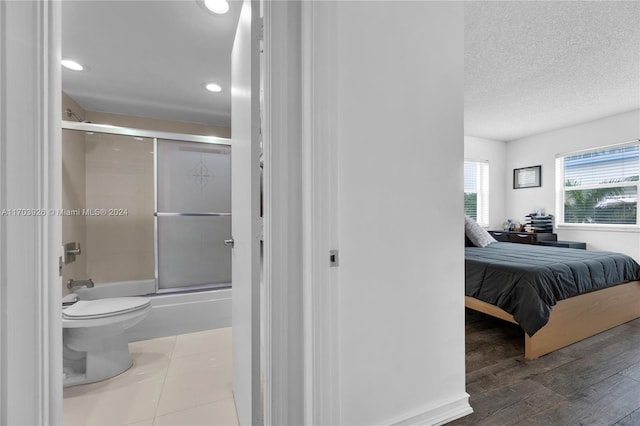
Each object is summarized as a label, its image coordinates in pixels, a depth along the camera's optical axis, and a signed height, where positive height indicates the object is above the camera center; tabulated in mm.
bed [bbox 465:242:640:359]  2035 -638
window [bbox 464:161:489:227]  5133 +415
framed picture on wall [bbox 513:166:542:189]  4859 +631
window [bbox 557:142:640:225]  3887 +401
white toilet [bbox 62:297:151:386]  1785 -849
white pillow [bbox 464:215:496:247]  3364 -264
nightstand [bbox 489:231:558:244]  4379 -387
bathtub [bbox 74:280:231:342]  2482 -924
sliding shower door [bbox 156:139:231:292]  3189 -26
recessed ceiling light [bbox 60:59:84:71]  2159 +1159
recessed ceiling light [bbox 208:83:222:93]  2613 +1187
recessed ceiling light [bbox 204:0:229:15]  1606 +1202
